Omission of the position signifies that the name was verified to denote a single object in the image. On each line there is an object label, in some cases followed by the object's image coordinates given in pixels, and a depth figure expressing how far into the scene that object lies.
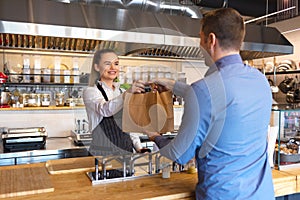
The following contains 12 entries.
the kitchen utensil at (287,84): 3.84
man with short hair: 0.95
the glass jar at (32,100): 3.17
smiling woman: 1.43
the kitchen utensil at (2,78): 2.58
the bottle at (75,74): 3.36
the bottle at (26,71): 3.23
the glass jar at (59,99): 3.32
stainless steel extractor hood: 1.96
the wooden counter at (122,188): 1.09
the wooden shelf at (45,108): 3.02
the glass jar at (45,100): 3.21
